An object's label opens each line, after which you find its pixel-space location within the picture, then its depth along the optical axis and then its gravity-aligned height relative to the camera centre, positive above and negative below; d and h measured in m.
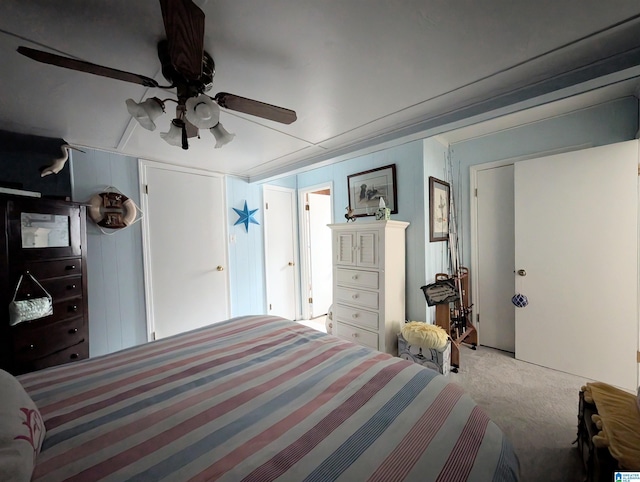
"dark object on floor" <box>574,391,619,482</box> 1.00 -1.01
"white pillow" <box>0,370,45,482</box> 0.54 -0.49
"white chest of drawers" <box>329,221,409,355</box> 2.35 -0.49
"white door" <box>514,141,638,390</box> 1.93 -0.27
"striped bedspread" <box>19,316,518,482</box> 0.62 -0.60
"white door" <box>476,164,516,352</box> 2.62 -0.28
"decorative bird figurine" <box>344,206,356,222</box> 2.87 +0.24
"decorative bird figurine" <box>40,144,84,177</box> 1.83 +0.58
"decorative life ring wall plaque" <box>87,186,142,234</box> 2.17 +0.27
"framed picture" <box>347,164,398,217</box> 2.72 +0.53
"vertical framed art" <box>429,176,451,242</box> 2.56 +0.26
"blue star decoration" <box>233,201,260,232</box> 3.22 +0.28
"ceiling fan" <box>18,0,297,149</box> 0.78 +0.65
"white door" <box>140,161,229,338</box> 2.54 -0.12
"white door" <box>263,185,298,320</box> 3.55 -0.22
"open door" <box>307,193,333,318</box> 3.99 -0.29
